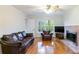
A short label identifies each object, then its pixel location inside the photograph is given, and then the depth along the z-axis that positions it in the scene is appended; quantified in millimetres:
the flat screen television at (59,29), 2339
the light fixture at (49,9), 2350
